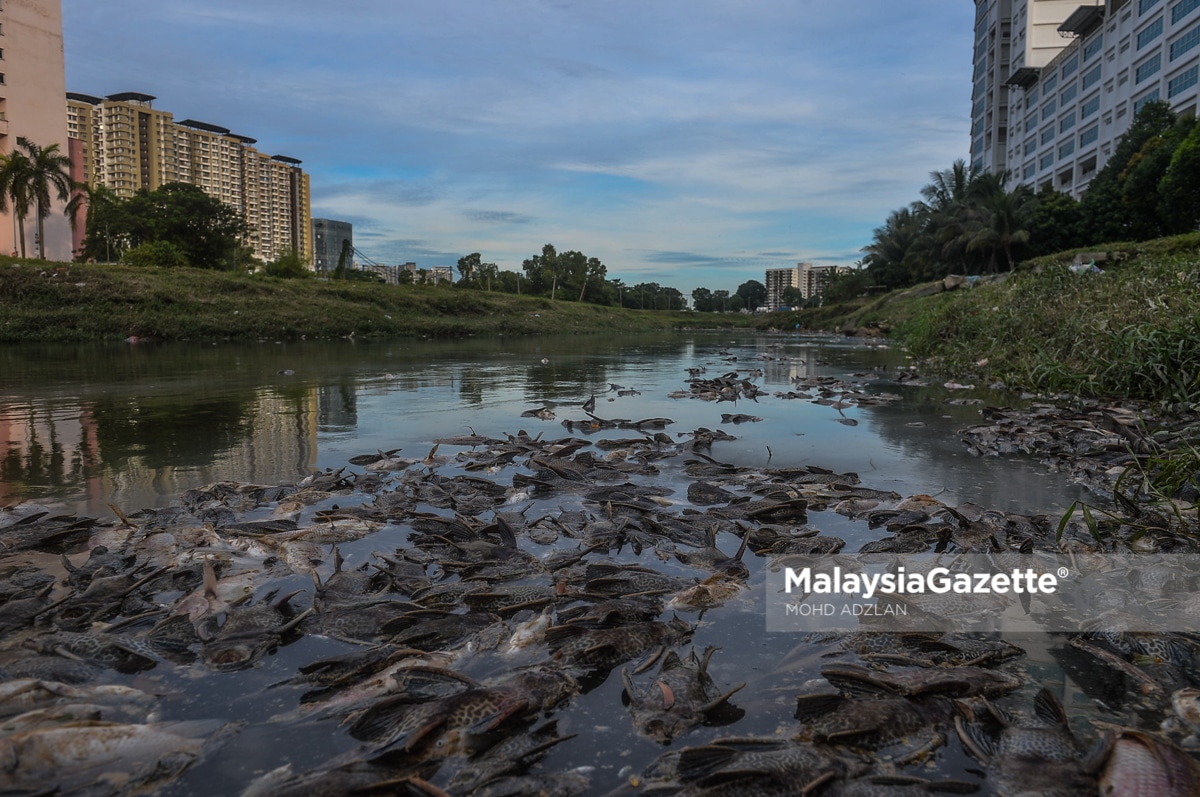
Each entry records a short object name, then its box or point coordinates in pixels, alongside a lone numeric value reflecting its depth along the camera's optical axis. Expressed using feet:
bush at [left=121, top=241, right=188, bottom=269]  157.48
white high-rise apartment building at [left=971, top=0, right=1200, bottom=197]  155.02
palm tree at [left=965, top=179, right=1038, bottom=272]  152.05
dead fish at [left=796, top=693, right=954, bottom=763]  5.68
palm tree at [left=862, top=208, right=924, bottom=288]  201.33
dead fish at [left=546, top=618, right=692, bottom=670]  7.06
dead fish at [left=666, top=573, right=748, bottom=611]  8.27
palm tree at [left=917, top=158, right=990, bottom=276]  166.81
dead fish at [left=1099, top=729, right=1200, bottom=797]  4.91
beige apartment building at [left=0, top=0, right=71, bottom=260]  158.81
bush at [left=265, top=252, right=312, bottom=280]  193.06
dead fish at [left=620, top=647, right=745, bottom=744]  5.91
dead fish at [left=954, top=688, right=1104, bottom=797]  5.16
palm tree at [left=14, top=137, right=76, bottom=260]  123.65
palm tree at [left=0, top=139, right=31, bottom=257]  120.88
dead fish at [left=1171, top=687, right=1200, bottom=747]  5.68
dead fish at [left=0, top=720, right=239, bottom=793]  5.19
